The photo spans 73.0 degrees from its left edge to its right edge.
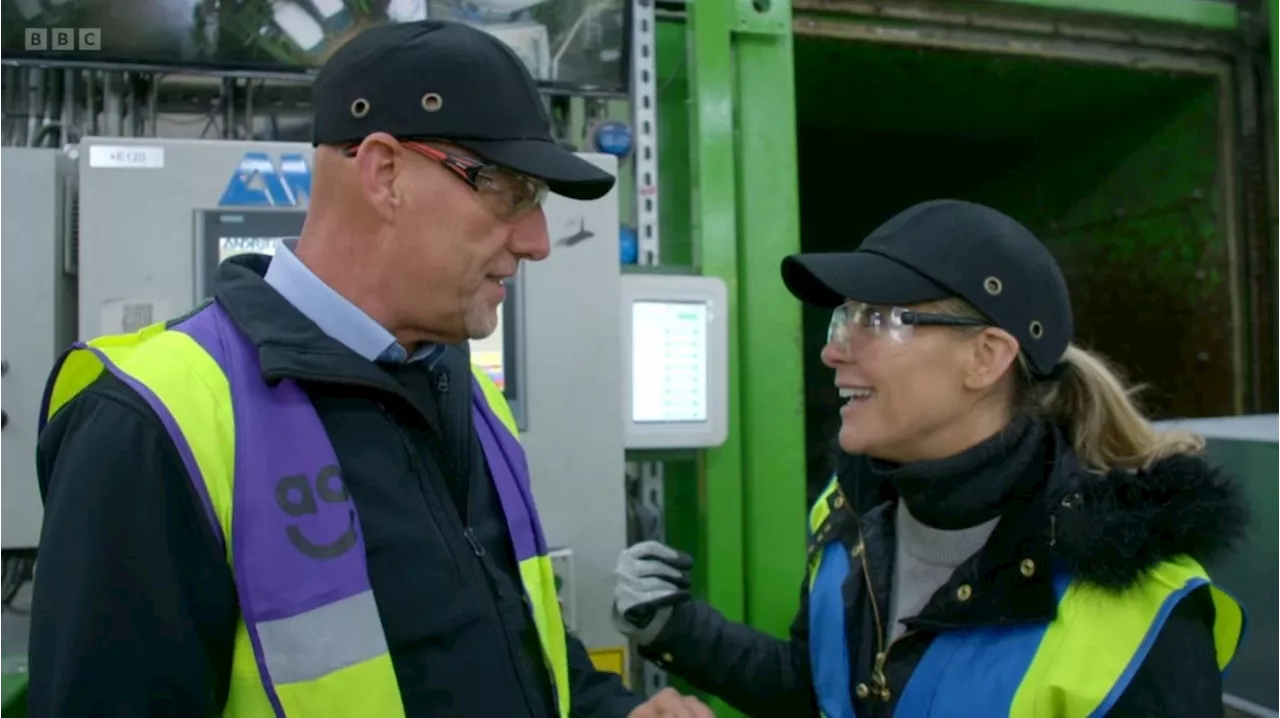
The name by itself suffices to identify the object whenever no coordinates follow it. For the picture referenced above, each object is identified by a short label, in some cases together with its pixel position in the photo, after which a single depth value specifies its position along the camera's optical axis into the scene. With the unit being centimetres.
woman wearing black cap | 88
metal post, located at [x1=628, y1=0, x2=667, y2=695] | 149
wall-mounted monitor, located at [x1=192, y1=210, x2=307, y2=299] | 121
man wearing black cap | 58
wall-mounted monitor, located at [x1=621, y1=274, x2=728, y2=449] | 136
